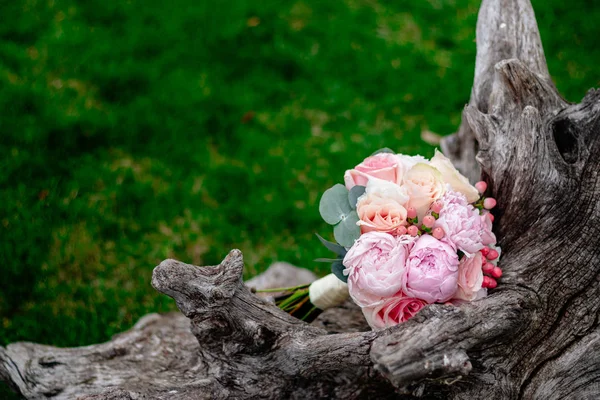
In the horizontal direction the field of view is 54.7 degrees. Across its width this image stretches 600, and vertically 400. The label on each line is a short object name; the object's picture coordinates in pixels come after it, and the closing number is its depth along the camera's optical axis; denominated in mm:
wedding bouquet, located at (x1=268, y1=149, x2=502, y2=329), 1781
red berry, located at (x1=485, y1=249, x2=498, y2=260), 1914
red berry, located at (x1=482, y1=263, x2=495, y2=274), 1889
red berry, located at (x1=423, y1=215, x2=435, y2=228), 1830
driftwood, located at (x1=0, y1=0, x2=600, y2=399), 1662
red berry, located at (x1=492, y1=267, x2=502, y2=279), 1883
